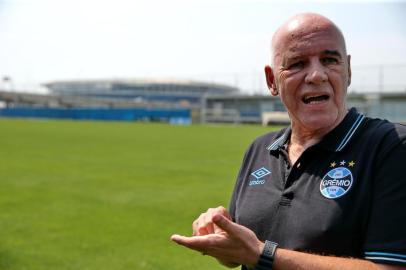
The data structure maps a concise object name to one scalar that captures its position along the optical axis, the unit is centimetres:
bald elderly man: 186
